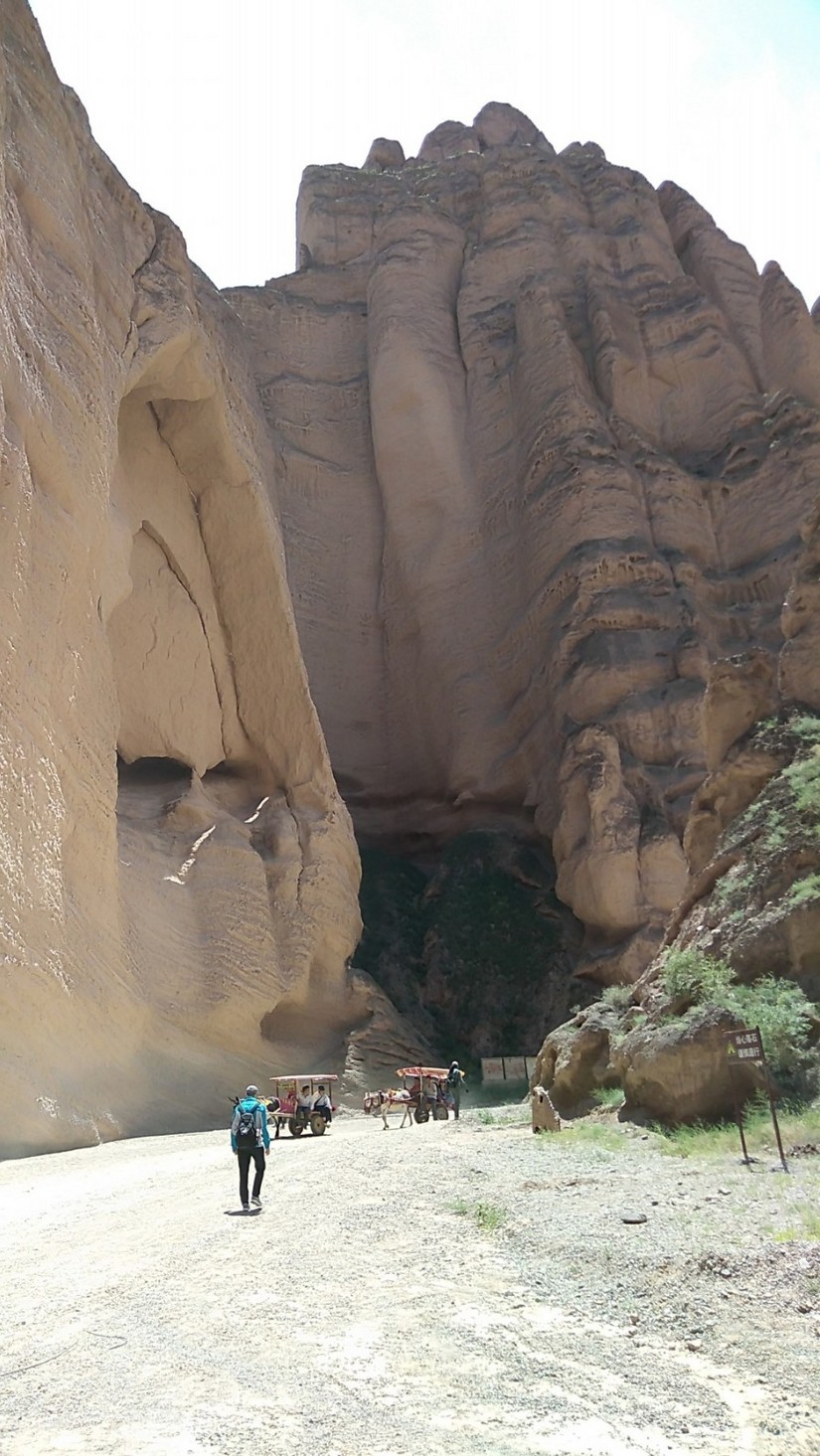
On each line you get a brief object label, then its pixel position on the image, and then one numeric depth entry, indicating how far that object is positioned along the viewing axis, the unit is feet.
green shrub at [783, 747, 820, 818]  33.78
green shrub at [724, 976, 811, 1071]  26.45
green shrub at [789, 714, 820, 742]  37.78
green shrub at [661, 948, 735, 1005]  31.42
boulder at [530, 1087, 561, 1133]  35.63
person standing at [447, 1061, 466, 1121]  55.31
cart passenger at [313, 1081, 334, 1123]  47.93
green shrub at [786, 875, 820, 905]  30.35
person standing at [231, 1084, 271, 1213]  24.26
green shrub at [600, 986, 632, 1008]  44.27
